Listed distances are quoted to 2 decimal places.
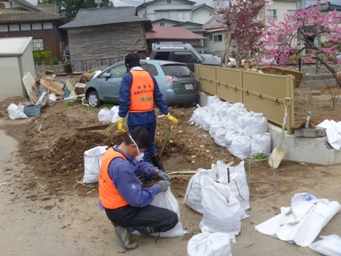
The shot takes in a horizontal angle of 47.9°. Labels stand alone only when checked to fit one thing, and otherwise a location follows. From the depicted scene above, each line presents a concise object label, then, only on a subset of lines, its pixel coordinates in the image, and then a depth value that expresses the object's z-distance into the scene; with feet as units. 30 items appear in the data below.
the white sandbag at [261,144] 20.92
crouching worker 11.39
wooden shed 86.89
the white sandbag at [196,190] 14.34
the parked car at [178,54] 52.37
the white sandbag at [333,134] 18.86
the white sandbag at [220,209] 12.60
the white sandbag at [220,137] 23.29
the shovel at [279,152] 19.22
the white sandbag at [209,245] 10.28
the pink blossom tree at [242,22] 39.58
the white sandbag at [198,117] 28.76
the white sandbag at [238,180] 14.21
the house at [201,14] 182.09
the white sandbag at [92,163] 17.93
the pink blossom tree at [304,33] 36.68
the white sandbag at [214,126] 24.57
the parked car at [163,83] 35.63
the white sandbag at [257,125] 21.77
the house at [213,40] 150.10
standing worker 17.26
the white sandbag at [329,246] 10.96
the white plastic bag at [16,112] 40.24
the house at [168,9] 171.83
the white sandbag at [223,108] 27.50
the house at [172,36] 112.57
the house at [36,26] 108.37
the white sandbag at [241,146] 21.21
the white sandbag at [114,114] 31.38
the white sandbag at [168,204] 12.69
